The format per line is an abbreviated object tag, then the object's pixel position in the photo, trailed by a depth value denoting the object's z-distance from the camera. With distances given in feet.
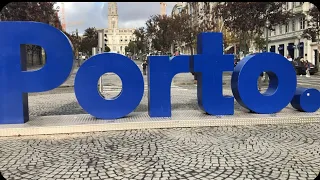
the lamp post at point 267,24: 85.92
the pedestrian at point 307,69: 99.82
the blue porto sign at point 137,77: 28.71
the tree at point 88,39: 268.84
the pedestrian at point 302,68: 107.14
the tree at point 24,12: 105.91
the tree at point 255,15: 81.30
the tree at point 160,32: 169.58
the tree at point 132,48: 395.40
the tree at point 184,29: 149.48
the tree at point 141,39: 268.19
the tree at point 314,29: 104.73
